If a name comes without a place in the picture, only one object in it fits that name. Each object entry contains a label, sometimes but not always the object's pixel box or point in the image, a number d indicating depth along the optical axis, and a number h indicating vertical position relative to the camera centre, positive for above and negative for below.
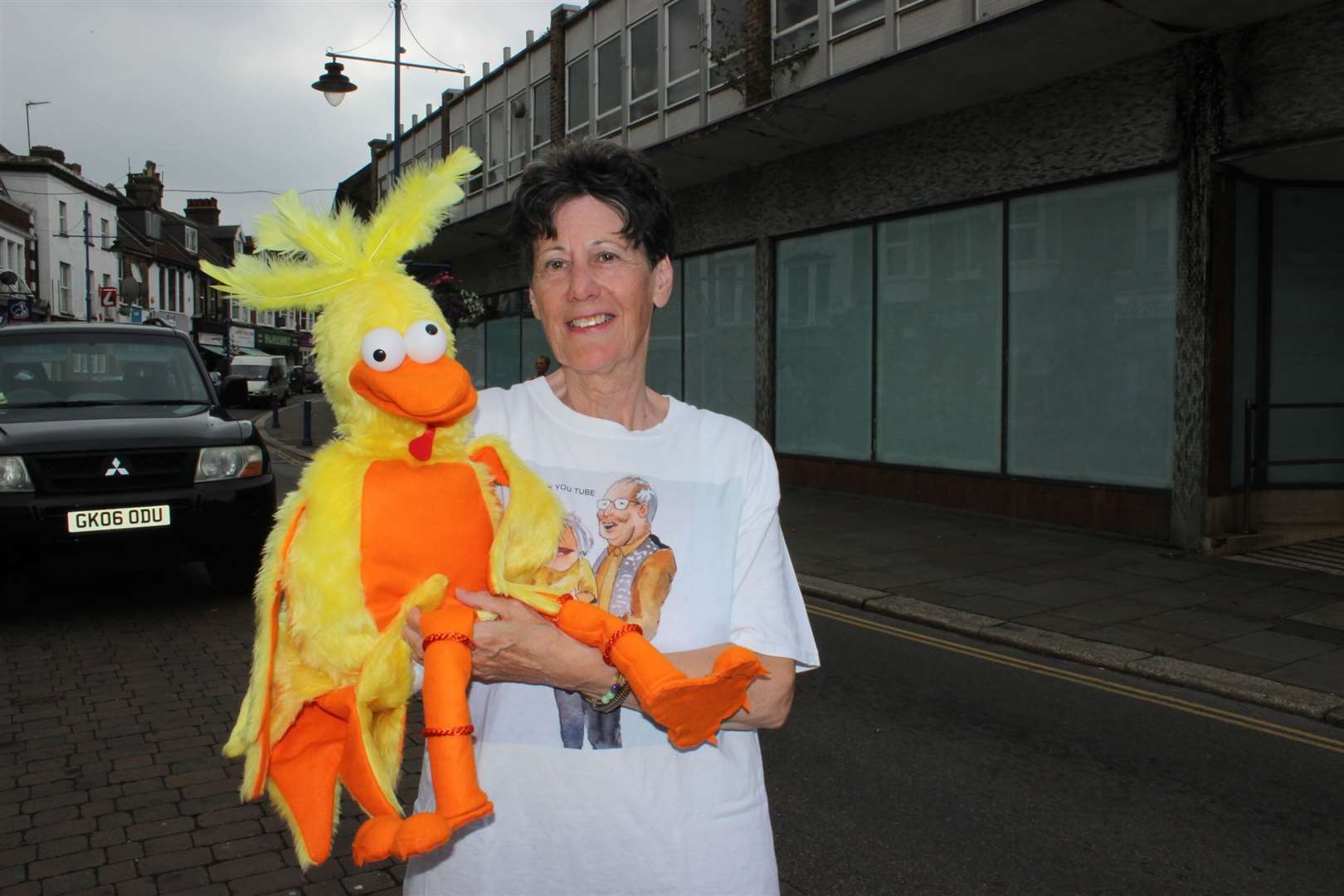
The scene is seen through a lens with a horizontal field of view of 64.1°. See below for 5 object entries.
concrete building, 10.38 +2.07
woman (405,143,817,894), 1.85 -0.31
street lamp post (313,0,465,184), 19.45 +6.23
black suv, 6.79 -0.27
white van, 44.70 +2.13
